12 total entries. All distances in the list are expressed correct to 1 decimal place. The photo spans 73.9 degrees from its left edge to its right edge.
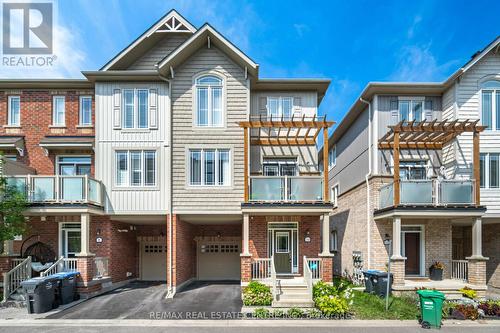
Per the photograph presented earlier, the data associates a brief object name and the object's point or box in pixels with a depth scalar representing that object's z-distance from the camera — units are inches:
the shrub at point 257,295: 456.1
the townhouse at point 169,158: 540.1
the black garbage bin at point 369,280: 528.1
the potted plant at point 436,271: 560.7
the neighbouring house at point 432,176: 525.0
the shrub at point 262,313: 424.1
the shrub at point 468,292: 491.5
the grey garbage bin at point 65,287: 478.6
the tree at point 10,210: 504.2
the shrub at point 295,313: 426.0
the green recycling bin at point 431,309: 393.4
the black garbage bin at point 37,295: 441.4
